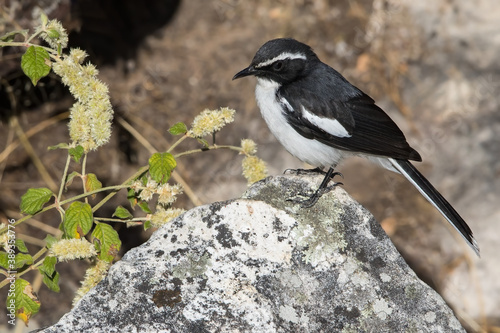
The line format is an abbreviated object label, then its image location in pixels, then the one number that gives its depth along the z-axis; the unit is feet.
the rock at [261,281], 19.29
